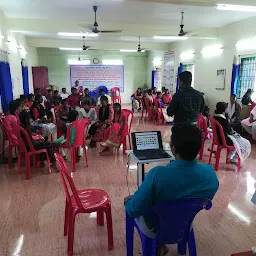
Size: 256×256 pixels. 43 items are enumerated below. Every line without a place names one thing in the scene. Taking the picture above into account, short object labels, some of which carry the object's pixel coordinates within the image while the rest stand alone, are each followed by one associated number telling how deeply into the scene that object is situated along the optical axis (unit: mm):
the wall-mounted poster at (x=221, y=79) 7302
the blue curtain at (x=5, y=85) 4840
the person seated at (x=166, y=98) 8250
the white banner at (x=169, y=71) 10445
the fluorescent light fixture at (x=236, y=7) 4078
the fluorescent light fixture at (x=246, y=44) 6055
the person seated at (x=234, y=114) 5699
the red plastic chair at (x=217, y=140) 3637
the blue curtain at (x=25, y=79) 7734
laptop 2266
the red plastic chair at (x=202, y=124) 4285
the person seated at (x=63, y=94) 8979
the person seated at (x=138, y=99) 9445
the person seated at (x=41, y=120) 4492
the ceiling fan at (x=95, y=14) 5096
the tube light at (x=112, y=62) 12617
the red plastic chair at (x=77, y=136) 3579
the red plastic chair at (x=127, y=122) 4441
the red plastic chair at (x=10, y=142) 3660
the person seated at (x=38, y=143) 3271
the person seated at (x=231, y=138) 3676
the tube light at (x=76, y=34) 6142
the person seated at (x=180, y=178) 1217
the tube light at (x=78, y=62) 12242
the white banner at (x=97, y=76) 12406
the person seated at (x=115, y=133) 4375
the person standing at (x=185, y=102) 2850
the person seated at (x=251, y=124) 5095
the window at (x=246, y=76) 6346
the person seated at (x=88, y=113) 5102
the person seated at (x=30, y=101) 5297
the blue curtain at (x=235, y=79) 6723
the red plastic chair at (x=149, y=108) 8109
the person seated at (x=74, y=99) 6971
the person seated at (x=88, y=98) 7062
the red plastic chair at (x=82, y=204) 1814
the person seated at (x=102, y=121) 4801
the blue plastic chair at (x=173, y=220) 1271
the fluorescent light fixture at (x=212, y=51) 7448
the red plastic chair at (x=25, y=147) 3227
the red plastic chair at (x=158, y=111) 7461
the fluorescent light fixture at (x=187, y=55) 8996
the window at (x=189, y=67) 9211
